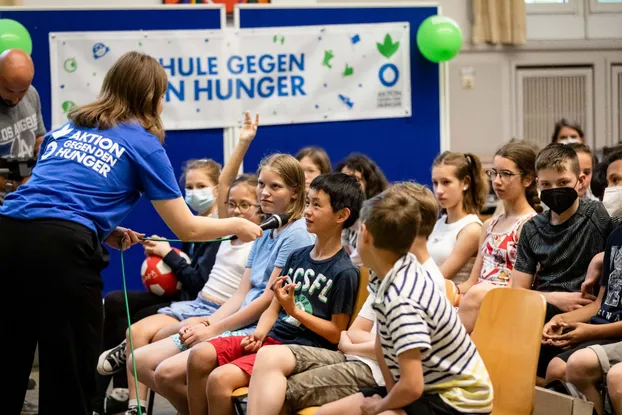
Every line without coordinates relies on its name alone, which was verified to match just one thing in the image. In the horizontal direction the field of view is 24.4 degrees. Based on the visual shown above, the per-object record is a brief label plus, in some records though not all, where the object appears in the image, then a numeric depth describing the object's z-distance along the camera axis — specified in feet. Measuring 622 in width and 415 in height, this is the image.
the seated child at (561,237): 17.76
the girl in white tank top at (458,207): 21.21
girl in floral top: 19.72
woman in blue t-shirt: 13.78
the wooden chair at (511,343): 14.50
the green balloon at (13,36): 28.46
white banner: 31.09
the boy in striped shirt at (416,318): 12.72
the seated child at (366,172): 24.09
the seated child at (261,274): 19.22
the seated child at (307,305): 16.97
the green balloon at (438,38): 31.41
